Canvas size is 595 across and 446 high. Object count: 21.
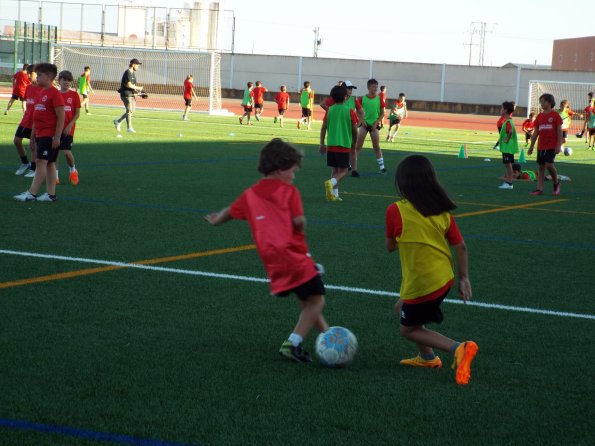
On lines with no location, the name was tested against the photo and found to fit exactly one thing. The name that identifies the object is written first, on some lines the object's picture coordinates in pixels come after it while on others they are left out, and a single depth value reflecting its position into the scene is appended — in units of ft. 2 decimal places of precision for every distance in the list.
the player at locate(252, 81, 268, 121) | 142.10
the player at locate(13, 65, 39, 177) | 47.19
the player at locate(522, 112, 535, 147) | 105.21
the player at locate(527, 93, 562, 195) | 53.67
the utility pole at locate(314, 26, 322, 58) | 379.65
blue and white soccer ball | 18.35
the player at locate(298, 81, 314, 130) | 128.57
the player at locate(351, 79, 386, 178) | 67.67
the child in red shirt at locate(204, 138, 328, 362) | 17.98
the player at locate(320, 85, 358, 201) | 49.39
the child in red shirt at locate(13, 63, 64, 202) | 39.86
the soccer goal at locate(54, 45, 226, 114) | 188.85
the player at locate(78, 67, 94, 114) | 131.39
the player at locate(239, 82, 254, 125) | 133.49
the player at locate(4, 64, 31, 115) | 112.78
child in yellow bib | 17.58
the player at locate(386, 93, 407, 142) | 109.50
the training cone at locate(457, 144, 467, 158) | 86.19
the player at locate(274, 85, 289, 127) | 133.49
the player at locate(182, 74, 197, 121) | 130.41
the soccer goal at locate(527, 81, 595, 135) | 204.58
